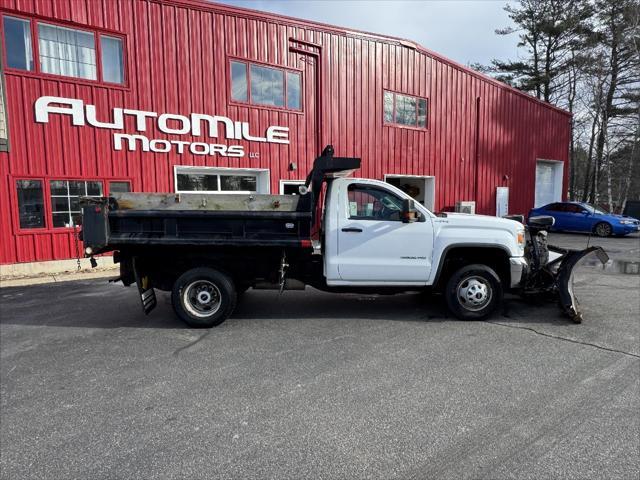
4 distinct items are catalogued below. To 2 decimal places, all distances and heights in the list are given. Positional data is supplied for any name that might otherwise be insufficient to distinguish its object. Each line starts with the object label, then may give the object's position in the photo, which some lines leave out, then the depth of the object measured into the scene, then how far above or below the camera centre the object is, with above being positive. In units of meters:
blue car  16.78 -0.97
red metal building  9.63 +2.72
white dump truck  5.52 -0.62
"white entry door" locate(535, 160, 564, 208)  21.16 +0.77
